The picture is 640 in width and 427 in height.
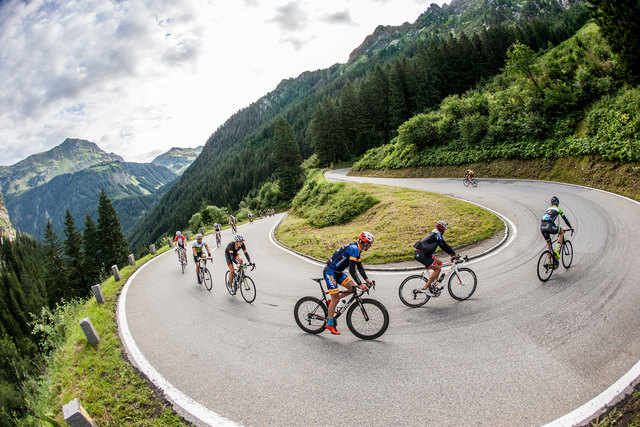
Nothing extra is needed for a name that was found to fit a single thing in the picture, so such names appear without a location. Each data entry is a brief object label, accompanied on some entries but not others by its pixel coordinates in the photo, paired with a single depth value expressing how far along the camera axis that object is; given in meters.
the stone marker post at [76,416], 4.36
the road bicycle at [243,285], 10.41
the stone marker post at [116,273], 15.54
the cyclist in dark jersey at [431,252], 8.14
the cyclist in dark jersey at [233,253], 10.89
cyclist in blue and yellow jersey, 6.92
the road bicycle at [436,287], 8.30
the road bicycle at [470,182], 25.10
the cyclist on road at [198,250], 12.94
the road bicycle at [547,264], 8.81
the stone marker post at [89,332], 8.02
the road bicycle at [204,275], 12.36
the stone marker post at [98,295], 11.74
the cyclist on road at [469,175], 25.36
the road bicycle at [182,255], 16.59
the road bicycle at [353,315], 6.93
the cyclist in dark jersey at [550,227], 9.13
